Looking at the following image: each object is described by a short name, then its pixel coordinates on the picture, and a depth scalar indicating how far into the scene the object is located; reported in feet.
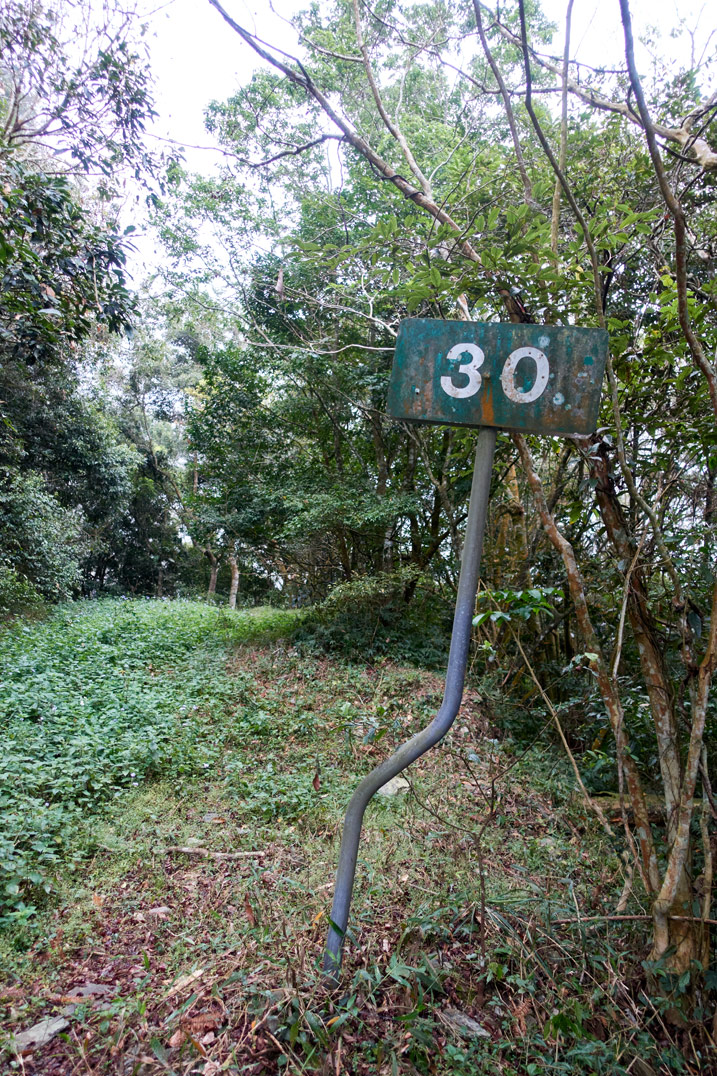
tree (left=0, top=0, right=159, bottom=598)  13.91
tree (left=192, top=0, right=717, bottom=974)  6.58
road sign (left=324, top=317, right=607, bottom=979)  5.06
